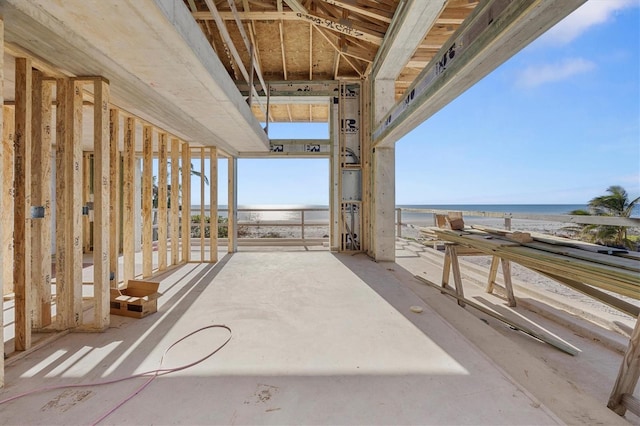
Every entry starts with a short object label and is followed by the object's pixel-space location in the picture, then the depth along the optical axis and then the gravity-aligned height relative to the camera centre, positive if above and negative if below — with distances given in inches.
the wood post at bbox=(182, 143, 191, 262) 194.1 +15.8
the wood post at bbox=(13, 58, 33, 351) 78.5 +1.0
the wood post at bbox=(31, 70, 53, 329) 86.6 +6.3
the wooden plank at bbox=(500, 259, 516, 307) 129.9 -38.1
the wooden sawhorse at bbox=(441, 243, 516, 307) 129.3 -31.2
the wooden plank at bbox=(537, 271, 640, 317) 71.7 -26.9
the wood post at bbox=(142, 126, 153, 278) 158.9 +14.5
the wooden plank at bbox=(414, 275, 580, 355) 89.5 -46.4
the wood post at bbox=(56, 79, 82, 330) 90.0 +4.0
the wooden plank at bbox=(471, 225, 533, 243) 112.8 -11.7
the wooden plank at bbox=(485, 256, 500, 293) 140.2 -37.2
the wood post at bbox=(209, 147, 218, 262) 208.8 +9.6
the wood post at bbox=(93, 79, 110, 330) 92.7 +2.4
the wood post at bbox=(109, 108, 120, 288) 123.0 +10.7
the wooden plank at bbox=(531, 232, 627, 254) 86.7 -12.8
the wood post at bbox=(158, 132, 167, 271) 173.9 +7.2
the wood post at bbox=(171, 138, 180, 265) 183.2 +17.0
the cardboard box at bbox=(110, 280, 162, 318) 103.7 -37.7
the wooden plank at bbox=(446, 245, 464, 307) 126.9 -32.4
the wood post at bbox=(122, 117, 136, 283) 142.8 +13.9
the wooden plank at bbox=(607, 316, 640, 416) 56.6 -37.2
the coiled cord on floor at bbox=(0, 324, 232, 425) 57.5 -44.1
